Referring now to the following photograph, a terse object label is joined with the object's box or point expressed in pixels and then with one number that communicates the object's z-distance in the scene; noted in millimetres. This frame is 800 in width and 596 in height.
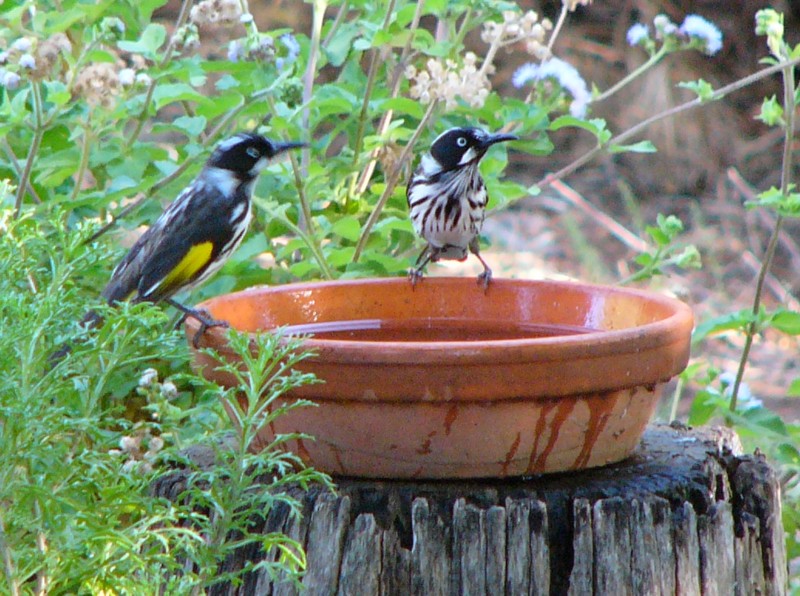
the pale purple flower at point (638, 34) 7773
